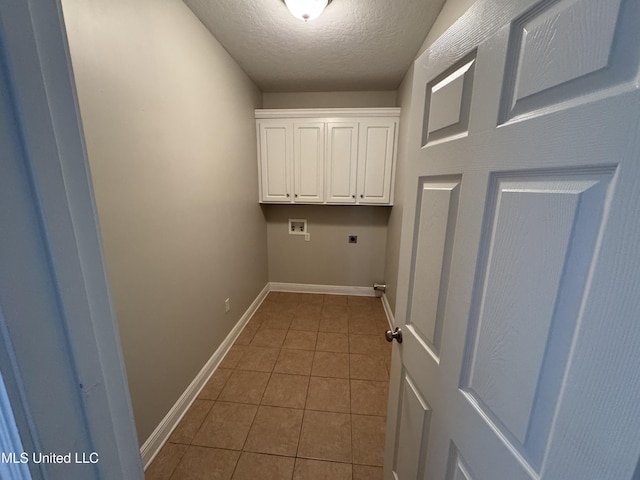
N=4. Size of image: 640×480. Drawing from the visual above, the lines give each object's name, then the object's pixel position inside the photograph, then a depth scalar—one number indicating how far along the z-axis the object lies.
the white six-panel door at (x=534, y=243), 0.32
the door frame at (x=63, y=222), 0.31
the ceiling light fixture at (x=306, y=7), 1.43
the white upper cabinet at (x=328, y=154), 2.69
